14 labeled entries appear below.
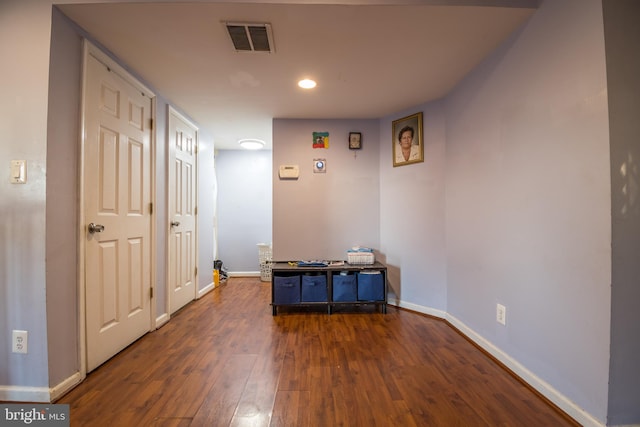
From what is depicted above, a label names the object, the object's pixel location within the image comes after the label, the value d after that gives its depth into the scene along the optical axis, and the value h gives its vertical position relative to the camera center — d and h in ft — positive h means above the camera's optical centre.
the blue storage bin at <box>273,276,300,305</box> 9.68 -2.47
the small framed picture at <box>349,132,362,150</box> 11.16 +2.91
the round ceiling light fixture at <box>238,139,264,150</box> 13.83 +3.57
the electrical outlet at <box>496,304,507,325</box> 6.35 -2.20
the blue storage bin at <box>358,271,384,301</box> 9.82 -2.48
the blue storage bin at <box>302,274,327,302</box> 9.76 -2.45
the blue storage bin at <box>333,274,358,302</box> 9.81 -2.46
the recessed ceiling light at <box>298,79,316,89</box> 7.94 +3.72
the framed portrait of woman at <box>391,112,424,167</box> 9.84 +2.68
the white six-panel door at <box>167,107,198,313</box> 9.41 +0.26
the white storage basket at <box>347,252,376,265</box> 10.39 -1.47
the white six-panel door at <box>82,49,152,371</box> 5.94 +0.14
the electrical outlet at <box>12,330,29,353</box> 5.00 -2.13
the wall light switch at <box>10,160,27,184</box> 4.98 +0.79
